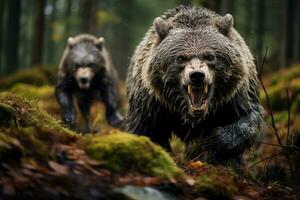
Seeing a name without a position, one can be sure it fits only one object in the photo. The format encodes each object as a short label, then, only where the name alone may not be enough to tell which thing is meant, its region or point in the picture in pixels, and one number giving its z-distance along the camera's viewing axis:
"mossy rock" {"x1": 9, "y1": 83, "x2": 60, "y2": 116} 16.36
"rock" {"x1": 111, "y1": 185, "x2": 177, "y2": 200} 4.28
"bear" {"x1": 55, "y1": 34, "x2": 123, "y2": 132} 13.43
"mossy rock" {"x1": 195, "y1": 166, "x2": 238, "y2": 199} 4.95
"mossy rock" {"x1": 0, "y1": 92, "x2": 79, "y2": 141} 4.97
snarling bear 7.46
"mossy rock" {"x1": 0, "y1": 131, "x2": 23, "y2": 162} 4.25
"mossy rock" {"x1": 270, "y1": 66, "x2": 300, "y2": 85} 18.12
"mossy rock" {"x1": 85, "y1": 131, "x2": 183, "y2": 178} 4.66
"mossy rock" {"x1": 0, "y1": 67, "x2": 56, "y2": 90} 20.27
